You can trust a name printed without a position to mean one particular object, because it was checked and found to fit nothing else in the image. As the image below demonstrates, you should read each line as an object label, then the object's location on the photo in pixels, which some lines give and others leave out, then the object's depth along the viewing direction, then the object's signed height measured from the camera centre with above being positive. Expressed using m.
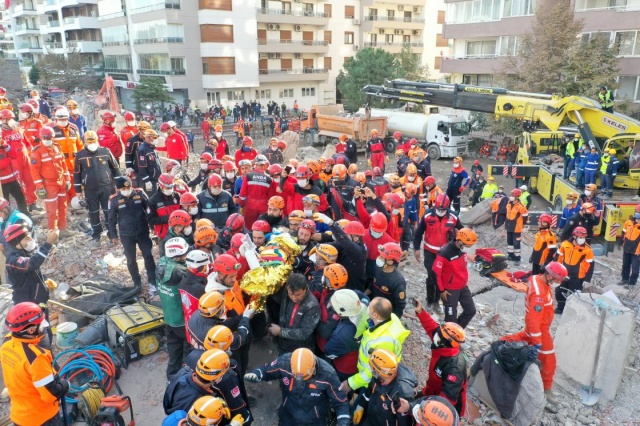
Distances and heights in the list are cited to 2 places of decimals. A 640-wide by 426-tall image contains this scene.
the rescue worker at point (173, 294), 4.93 -2.22
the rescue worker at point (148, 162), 9.24 -1.50
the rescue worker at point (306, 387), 3.70 -2.52
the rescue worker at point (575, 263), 8.04 -3.05
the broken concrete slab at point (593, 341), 5.77 -3.26
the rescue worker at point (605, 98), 14.85 -0.33
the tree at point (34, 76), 44.03 +1.19
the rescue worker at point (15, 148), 8.92 -1.19
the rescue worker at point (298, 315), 4.49 -2.26
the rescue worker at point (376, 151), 14.45 -1.96
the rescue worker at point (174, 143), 11.26 -1.33
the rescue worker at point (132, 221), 7.00 -2.03
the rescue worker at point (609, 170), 12.25 -2.18
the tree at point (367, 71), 34.20 +1.28
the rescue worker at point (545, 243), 9.07 -3.04
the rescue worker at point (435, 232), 7.35 -2.31
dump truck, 23.41 -1.97
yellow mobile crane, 12.14 -0.83
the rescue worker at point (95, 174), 8.53 -1.63
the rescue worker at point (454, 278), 6.23 -2.61
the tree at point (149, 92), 30.44 -0.26
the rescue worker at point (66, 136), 9.67 -1.03
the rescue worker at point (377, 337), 4.08 -2.21
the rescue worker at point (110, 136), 9.75 -1.02
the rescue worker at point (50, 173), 8.69 -1.62
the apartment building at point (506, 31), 23.53 +3.33
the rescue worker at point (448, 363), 4.33 -2.62
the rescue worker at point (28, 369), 3.87 -2.37
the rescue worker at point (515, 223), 10.50 -3.09
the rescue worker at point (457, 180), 12.04 -2.40
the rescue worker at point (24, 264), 5.46 -2.08
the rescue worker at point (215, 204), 7.12 -1.79
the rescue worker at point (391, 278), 5.26 -2.20
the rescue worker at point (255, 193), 7.73 -1.77
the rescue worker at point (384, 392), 3.72 -2.56
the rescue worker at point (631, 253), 9.13 -3.31
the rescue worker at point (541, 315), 5.46 -2.69
